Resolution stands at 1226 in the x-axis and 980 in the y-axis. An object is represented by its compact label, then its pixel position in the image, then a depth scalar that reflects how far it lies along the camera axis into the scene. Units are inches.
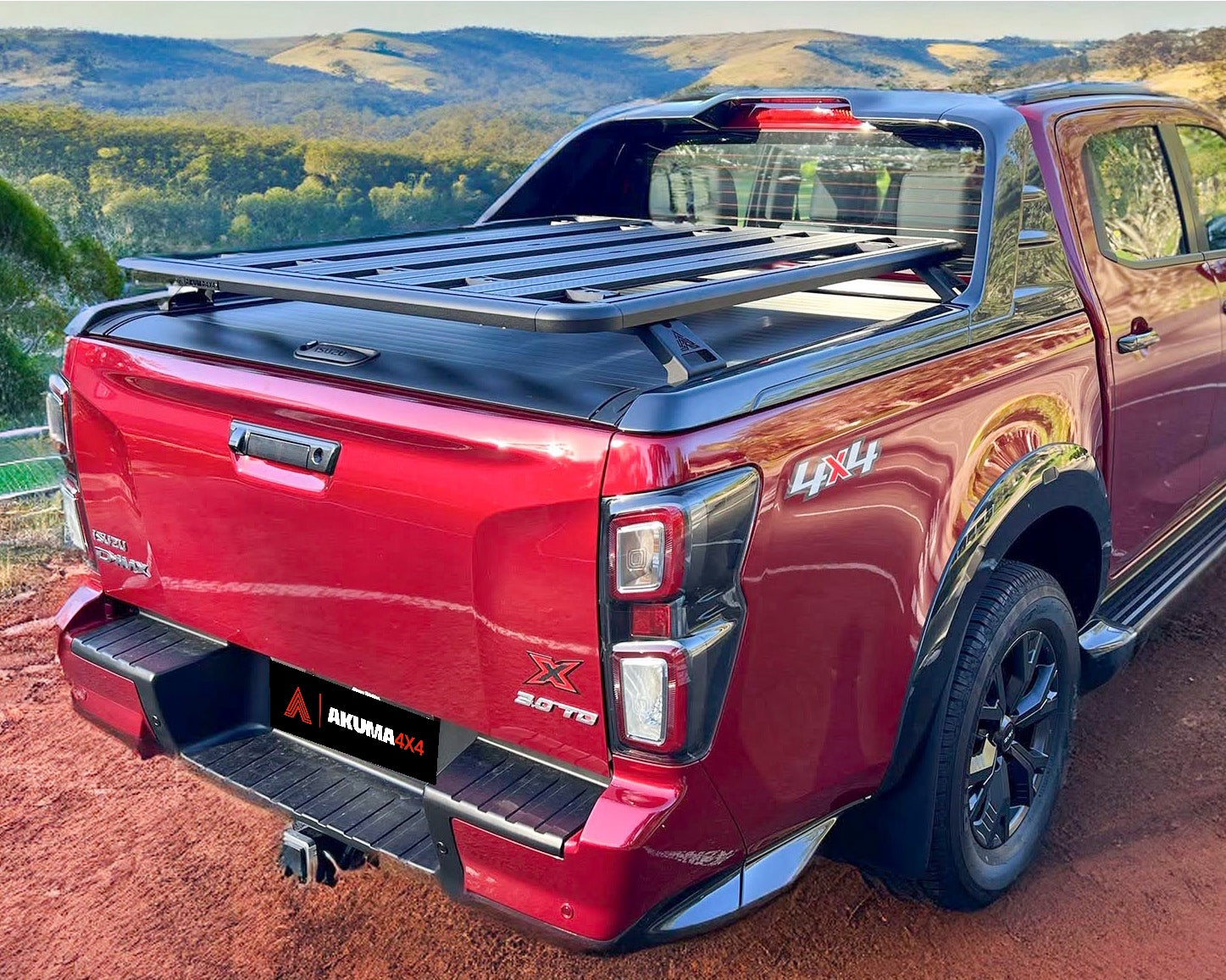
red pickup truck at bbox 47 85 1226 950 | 80.1
